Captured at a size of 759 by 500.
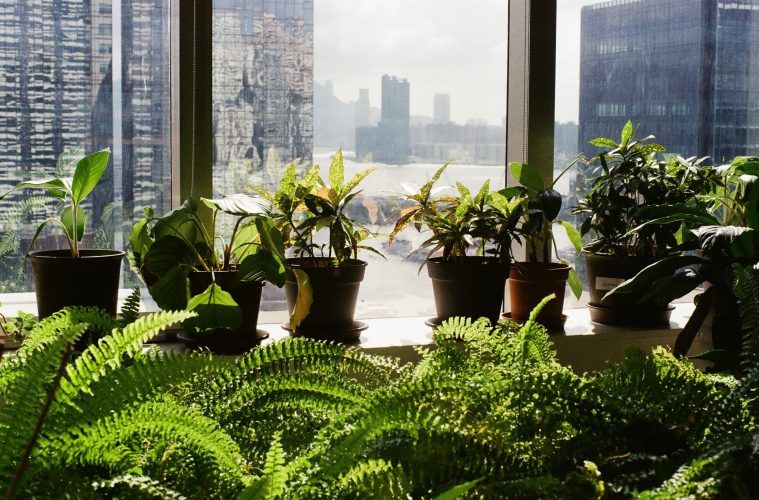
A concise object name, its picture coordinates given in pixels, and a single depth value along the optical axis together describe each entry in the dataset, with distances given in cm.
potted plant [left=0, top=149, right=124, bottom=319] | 246
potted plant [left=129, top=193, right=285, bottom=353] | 234
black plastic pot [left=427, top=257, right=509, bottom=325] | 287
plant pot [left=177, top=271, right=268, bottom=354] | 255
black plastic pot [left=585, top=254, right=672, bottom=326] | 310
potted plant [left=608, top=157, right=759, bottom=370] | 215
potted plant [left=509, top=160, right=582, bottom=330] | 299
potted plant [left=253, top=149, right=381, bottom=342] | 278
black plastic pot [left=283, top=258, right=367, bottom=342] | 277
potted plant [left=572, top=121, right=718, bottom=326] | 309
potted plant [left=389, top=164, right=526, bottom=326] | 288
